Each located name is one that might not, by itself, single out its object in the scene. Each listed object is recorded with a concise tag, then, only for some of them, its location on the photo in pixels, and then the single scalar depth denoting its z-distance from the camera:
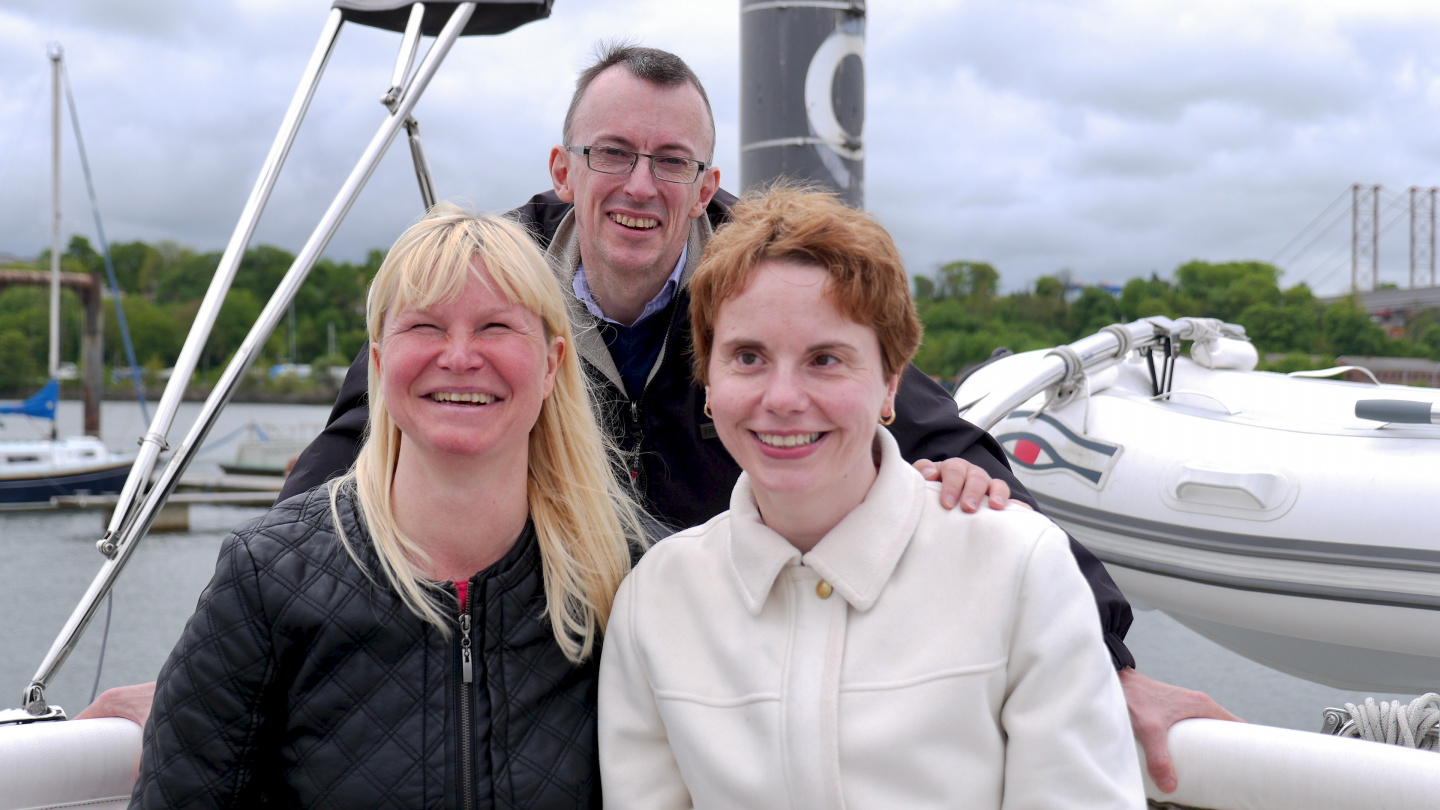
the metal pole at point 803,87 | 3.26
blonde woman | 1.74
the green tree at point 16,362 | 44.47
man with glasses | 2.76
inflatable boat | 4.14
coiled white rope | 2.01
